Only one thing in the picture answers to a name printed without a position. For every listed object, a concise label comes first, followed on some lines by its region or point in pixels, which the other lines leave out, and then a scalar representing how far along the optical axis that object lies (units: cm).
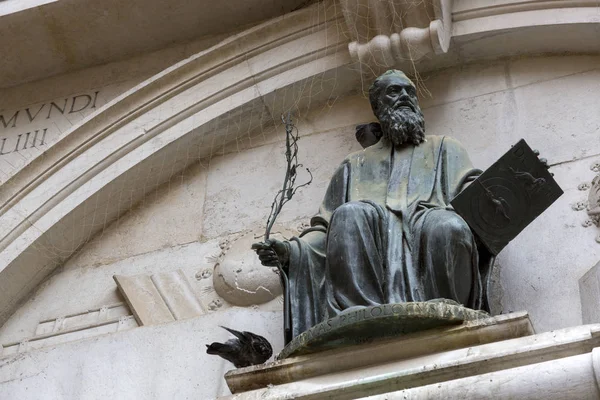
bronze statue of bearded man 1121
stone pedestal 954
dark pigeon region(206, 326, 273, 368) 1160
